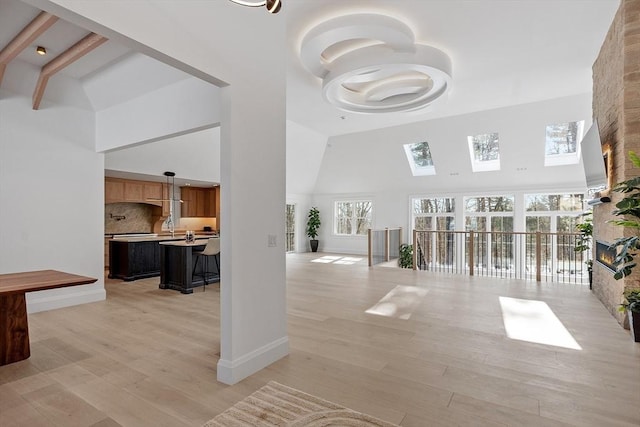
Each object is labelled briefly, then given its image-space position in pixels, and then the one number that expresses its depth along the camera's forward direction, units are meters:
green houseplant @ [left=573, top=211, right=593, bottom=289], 5.82
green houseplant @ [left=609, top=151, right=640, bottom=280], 2.93
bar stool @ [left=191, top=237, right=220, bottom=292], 5.66
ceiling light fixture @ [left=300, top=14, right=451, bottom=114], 3.78
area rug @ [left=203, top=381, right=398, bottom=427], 1.99
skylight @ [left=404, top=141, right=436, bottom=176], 9.64
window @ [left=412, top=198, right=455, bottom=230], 10.26
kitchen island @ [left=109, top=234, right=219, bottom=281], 6.70
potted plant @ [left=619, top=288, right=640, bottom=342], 3.26
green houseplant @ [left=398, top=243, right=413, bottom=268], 10.11
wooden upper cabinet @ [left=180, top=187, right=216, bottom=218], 9.69
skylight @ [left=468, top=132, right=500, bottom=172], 8.73
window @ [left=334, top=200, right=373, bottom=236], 11.88
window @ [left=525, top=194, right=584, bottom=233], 8.64
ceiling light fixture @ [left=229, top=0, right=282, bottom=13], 1.69
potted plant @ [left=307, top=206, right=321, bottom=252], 12.32
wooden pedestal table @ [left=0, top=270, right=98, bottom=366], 2.82
